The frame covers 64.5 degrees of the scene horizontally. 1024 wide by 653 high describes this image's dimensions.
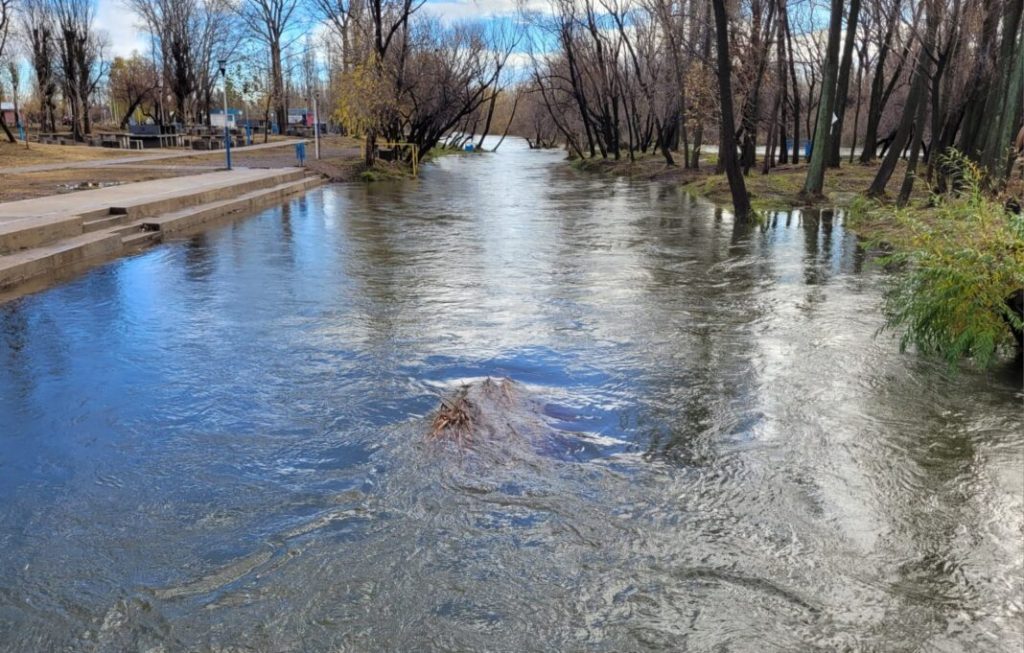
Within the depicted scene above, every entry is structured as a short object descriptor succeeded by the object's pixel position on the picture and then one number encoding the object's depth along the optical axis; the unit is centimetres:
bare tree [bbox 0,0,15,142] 3118
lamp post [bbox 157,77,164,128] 5414
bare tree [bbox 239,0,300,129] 5366
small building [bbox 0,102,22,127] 4716
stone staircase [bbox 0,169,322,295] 977
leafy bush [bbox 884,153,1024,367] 559
